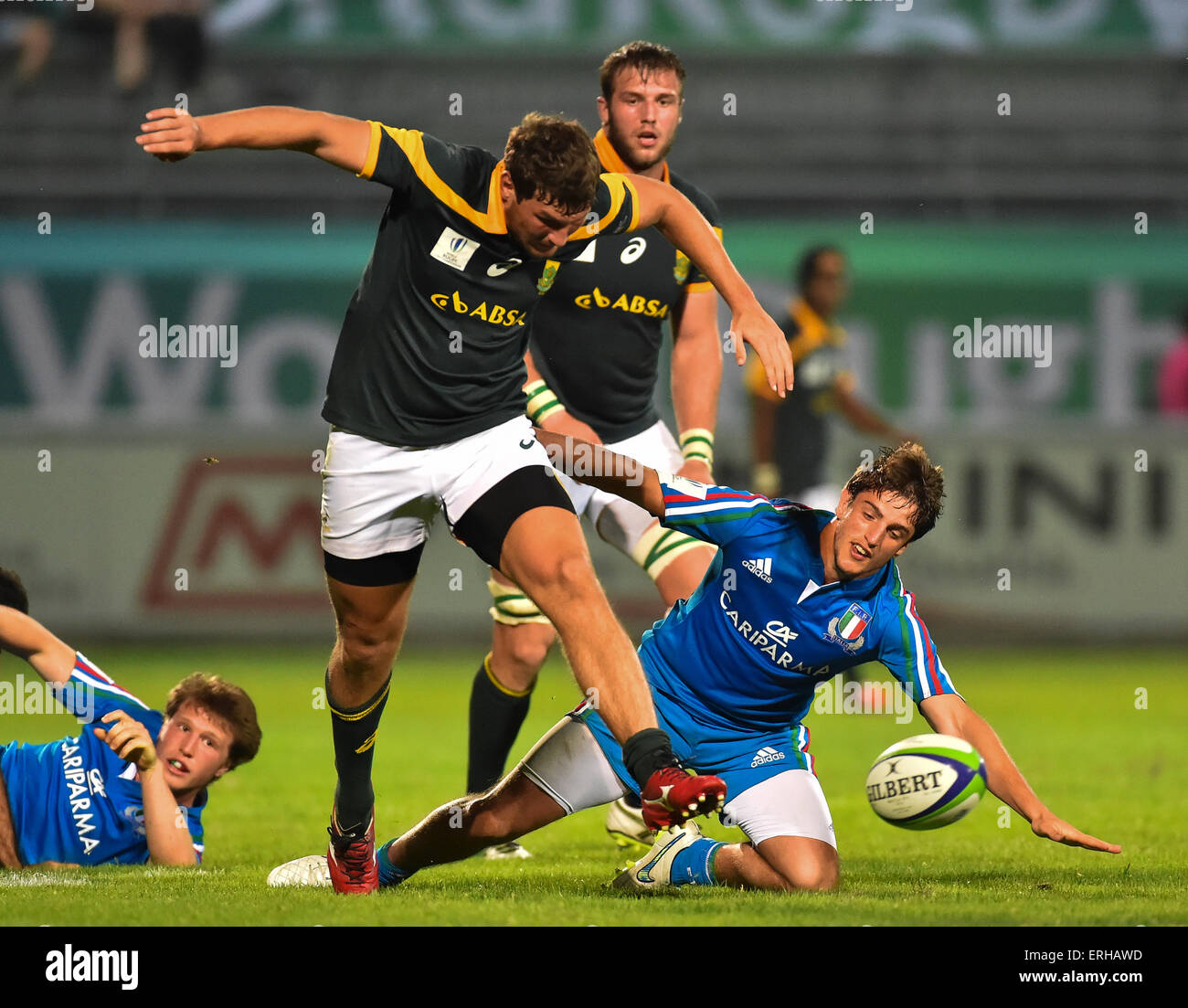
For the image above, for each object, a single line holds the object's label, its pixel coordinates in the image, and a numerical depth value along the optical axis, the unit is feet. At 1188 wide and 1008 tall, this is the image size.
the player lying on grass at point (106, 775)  37.27
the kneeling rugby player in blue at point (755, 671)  32.71
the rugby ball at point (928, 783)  30.81
